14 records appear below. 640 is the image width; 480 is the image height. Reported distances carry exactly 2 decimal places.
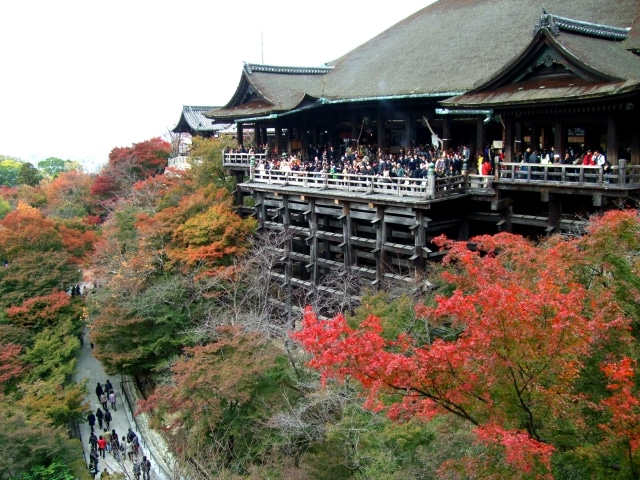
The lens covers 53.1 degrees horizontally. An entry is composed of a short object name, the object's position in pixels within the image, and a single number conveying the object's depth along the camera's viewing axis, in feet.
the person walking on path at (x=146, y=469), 70.79
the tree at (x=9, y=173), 309.88
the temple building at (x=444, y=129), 61.05
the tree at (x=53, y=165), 382.79
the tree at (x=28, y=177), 237.45
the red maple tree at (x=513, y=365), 30.27
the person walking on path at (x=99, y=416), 86.83
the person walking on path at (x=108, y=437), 81.07
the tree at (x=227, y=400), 59.36
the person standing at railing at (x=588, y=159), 61.00
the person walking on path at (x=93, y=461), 74.84
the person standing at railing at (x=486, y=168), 70.44
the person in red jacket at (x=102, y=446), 79.00
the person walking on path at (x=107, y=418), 87.08
